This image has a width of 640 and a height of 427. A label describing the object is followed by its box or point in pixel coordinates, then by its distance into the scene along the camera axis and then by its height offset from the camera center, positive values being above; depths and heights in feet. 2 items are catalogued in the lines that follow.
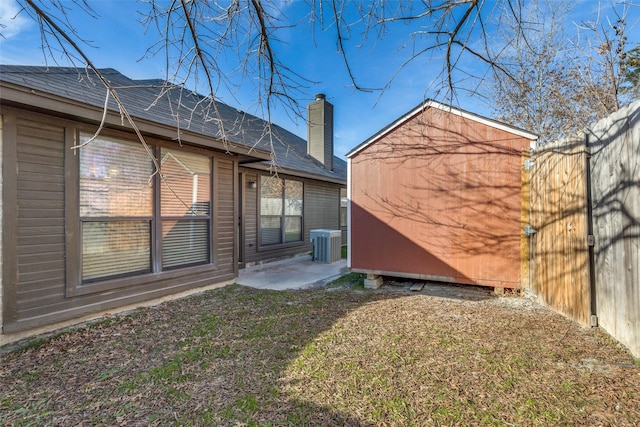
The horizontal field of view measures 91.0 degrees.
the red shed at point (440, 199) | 16.85 +0.94
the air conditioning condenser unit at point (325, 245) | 28.22 -2.62
